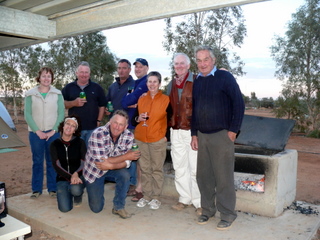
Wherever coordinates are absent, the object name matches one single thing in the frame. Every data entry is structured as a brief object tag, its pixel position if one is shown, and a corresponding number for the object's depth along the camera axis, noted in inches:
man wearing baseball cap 165.2
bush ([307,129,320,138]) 577.3
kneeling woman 152.6
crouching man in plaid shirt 143.4
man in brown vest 149.1
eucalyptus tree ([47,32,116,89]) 692.1
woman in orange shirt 151.4
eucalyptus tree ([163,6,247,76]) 589.6
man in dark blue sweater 129.5
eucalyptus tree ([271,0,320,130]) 620.4
